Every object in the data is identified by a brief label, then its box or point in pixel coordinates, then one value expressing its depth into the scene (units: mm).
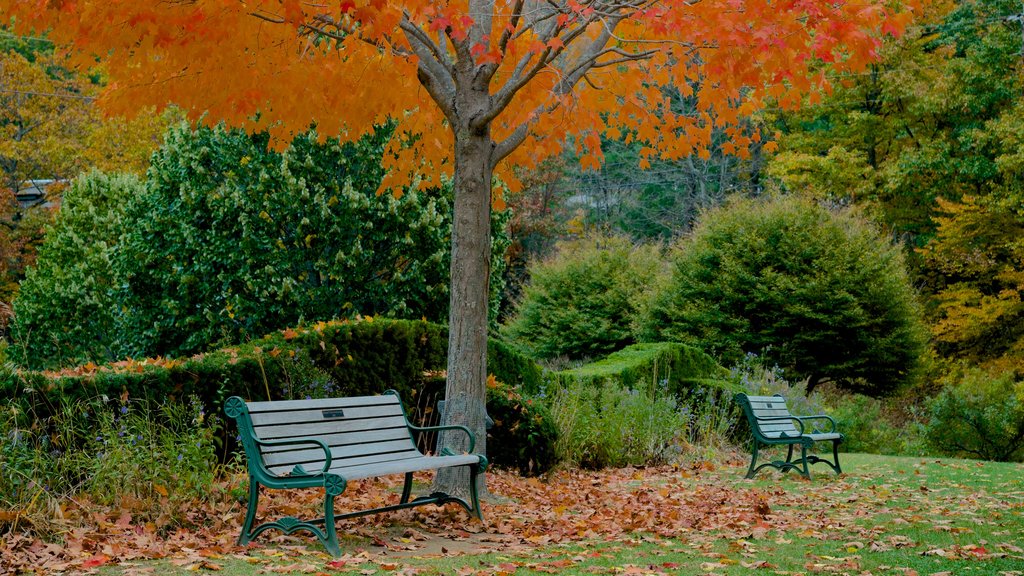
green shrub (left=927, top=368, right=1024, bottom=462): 14172
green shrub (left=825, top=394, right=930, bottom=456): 14766
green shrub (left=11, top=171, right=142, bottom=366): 14734
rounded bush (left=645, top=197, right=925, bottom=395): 17516
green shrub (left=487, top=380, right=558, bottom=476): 8531
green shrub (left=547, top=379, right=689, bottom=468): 9438
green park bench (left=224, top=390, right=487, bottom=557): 4902
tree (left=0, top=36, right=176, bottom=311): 24656
